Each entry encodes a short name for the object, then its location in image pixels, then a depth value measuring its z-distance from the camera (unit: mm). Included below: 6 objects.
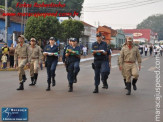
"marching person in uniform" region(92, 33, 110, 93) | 9547
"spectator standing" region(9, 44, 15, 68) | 20752
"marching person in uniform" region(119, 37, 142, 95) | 9172
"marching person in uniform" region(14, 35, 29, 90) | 10430
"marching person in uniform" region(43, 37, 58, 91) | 10219
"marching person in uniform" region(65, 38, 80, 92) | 9914
